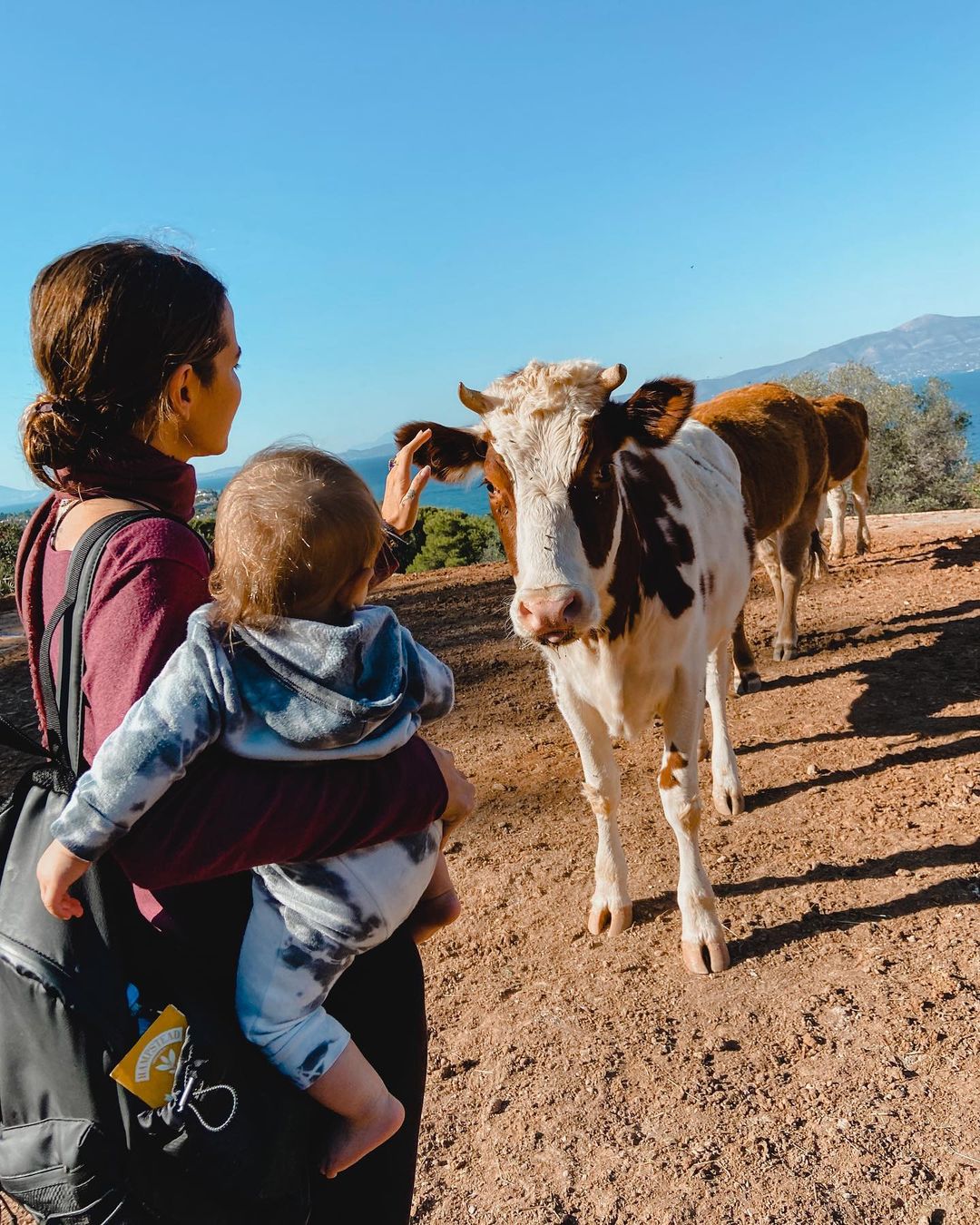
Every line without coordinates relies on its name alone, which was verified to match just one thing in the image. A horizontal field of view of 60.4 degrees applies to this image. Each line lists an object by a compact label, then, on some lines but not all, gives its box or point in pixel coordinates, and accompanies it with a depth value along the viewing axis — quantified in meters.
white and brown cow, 2.90
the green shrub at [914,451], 21.02
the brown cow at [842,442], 8.42
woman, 1.19
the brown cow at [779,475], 6.17
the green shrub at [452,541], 23.92
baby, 1.18
